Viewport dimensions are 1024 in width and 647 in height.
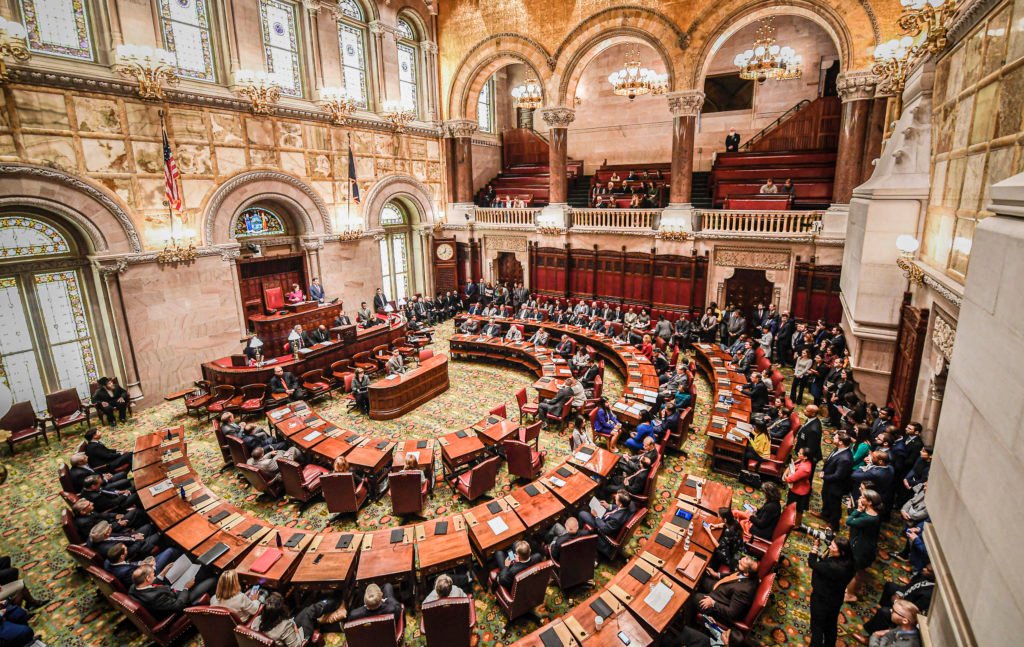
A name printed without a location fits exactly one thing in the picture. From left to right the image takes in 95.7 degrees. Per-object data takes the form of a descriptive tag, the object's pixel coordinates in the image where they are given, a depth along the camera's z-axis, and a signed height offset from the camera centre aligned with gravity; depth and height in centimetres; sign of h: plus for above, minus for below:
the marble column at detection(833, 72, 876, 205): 1285 +245
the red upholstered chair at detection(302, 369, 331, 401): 1195 -394
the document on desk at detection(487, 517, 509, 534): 604 -388
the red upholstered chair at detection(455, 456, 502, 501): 742 -405
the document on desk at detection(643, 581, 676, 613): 479 -388
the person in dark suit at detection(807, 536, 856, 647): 464 -369
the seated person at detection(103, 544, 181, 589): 541 -382
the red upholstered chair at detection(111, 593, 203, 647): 498 -420
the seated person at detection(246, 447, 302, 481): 781 -382
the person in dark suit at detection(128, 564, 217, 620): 505 -390
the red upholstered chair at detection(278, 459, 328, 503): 756 -411
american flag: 1116 +132
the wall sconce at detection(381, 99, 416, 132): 1717 +422
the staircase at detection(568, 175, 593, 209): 2078 +140
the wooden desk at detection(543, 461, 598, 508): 661 -381
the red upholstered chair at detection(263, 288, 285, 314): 1533 -223
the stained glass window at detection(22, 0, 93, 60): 988 +450
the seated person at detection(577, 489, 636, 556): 623 -396
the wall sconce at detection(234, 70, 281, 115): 1299 +398
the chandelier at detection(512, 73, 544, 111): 1934 +534
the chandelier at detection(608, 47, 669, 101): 1662 +500
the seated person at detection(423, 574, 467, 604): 471 -359
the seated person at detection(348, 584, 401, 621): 458 -384
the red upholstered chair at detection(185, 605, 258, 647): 455 -380
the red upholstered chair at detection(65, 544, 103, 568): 543 -369
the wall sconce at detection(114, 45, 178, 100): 1080 +389
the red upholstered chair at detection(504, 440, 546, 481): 790 -397
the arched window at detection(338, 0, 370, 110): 1603 +623
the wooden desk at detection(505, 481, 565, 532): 622 -385
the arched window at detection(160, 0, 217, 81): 1187 +510
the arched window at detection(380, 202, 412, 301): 1945 -104
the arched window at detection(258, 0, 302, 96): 1397 +561
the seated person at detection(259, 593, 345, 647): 473 -416
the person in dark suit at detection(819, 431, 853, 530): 655 -367
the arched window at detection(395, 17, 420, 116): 1838 +643
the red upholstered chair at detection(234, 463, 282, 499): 777 -416
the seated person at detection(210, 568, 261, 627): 475 -369
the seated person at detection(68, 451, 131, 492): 730 -373
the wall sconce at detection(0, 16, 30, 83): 909 +381
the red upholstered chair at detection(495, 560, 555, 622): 511 -410
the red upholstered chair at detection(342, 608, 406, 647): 446 -384
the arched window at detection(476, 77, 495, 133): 2347 +587
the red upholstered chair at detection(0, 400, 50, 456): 980 -392
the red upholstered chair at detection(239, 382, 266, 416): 1077 -393
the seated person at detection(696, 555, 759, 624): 481 -390
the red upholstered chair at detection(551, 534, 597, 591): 555 -407
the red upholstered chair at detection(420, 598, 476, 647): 461 -391
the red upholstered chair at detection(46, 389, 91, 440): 1041 -389
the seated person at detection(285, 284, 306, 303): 1487 -209
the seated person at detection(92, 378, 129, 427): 1076 -376
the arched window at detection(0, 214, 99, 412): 1031 -180
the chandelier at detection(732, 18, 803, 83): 1503 +509
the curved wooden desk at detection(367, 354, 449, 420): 1090 -389
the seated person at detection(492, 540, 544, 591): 522 -388
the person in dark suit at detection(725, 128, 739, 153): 1906 +312
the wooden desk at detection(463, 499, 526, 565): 587 -390
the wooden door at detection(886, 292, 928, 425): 737 -243
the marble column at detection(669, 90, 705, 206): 1520 +266
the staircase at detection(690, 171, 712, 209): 1785 +118
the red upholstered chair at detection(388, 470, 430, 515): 704 -399
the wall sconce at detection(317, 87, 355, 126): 1506 +407
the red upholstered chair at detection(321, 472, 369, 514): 709 -399
